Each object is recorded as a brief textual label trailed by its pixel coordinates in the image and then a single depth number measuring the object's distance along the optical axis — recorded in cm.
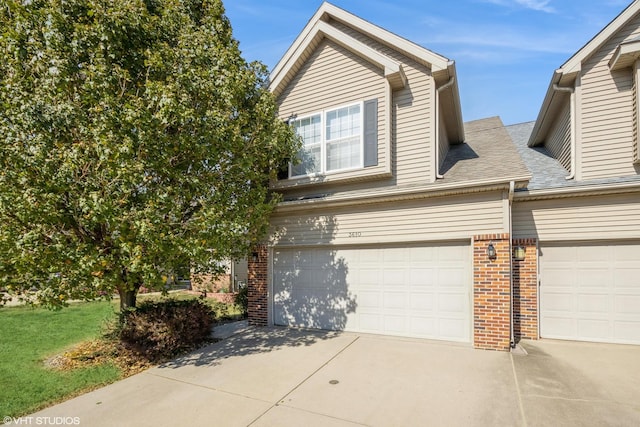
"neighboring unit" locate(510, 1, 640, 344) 679
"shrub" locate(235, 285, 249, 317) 1062
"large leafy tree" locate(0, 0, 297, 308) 527
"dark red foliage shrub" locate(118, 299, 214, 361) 661
